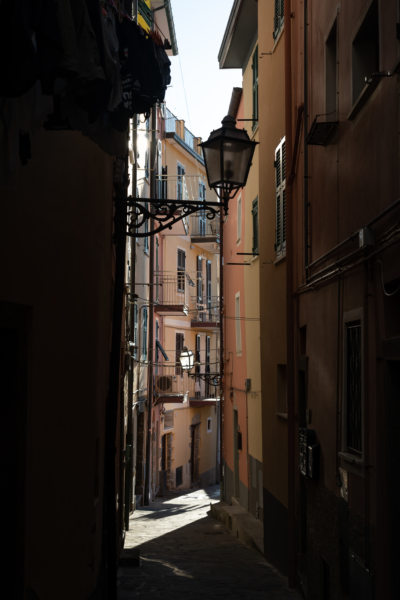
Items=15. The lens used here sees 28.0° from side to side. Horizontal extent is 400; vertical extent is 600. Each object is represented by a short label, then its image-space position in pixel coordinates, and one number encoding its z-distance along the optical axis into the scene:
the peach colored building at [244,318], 18.52
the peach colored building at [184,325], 30.25
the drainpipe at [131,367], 17.66
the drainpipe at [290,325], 10.98
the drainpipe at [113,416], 8.85
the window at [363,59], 7.59
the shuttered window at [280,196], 12.54
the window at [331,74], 8.95
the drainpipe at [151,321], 25.47
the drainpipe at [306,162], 10.05
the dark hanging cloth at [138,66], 5.54
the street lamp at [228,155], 8.73
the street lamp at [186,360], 27.41
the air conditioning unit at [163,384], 28.50
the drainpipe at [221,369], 24.45
